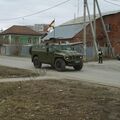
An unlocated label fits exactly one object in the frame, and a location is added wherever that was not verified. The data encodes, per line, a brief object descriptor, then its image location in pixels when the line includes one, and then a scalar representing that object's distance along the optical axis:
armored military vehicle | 16.39
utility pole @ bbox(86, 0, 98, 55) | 26.05
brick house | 33.56
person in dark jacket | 22.72
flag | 37.49
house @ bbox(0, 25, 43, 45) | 60.52
